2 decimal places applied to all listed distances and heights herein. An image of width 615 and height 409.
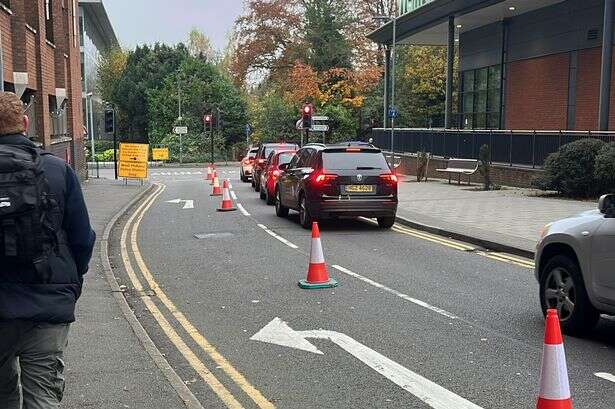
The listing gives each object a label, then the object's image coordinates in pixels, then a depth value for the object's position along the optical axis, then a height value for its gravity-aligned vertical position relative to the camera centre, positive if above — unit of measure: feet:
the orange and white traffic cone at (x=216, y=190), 79.04 -6.60
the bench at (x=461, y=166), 80.47 -3.59
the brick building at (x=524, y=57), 80.89 +10.92
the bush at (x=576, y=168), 58.65 -2.66
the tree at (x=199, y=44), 298.56 +39.91
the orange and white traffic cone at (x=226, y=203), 59.46 -6.12
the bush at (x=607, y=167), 55.47 -2.38
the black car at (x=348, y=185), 44.21 -3.23
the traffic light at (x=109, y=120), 101.14 +2.01
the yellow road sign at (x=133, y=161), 91.50 -3.67
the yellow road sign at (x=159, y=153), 180.28 -5.07
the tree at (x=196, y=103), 201.36 +9.28
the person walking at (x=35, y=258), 9.19 -1.79
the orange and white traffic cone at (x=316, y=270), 27.66 -5.51
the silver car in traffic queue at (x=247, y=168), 106.11 -5.22
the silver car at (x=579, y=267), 18.85 -3.82
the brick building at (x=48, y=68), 54.34 +6.37
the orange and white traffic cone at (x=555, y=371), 11.73 -4.03
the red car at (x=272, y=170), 64.39 -3.41
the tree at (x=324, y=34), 162.30 +24.47
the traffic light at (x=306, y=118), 93.09 +2.37
